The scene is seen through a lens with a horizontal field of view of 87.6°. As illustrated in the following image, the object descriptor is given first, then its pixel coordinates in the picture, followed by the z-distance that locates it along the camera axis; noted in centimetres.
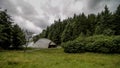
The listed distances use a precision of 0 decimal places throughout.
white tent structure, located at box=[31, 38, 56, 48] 3539
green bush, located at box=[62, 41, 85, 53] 1908
